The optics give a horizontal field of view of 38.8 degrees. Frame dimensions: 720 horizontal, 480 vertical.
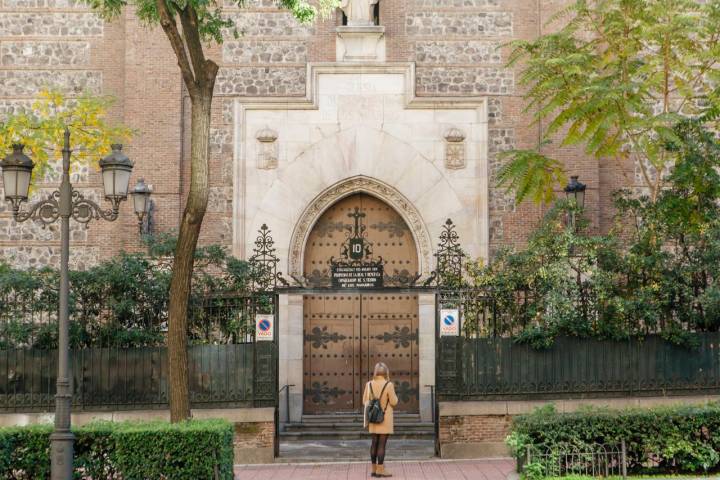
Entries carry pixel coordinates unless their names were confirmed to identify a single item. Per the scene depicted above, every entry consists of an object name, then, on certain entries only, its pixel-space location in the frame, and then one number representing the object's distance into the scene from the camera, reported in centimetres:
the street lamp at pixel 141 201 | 1549
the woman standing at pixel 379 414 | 1447
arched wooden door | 2017
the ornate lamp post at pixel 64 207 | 1193
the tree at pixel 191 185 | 1282
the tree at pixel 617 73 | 1611
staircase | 1662
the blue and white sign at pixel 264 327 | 1636
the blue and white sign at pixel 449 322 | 1656
